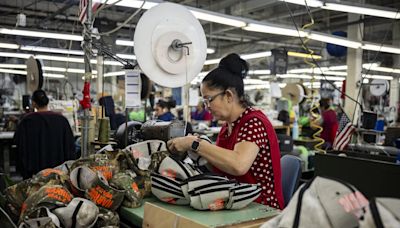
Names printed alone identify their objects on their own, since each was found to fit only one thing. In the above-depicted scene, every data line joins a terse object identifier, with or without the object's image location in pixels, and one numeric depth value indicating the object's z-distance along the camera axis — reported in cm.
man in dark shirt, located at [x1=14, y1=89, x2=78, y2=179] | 392
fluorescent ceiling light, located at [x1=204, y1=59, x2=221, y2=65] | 1000
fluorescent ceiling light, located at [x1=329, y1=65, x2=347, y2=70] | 1186
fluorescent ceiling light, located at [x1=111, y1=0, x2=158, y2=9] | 427
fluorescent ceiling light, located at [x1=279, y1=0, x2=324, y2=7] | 430
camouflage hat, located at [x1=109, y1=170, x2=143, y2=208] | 159
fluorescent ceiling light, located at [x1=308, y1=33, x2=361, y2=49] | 660
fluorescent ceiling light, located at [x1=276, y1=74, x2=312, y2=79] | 1455
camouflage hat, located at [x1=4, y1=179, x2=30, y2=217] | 159
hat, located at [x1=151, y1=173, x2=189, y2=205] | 150
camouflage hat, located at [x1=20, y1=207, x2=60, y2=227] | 131
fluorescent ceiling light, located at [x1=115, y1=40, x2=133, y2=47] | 777
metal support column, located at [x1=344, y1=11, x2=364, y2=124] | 915
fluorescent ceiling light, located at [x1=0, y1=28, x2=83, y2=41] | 664
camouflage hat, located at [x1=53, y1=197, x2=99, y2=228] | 136
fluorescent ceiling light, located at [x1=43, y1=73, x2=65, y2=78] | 1378
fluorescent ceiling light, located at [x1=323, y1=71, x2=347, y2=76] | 1379
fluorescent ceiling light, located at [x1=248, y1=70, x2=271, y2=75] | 1500
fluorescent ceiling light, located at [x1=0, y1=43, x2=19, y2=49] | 862
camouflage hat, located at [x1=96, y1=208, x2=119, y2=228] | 146
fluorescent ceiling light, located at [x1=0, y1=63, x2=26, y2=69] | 1154
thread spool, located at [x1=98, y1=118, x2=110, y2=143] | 229
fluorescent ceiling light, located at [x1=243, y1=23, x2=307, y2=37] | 562
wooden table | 130
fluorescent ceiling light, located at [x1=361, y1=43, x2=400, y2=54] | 766
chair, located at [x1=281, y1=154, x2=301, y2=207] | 226
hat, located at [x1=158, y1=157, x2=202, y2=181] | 159
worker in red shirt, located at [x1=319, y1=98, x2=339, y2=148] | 659
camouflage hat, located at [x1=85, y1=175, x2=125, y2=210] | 150
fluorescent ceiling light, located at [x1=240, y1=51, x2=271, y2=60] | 856
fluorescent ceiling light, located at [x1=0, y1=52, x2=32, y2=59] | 994
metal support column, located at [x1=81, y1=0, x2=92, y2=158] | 211
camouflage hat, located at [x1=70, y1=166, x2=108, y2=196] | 156
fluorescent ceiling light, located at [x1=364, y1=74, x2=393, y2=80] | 1174
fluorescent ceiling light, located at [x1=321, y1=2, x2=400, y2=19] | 462
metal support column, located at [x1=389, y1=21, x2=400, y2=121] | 981
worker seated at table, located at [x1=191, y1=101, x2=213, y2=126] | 934
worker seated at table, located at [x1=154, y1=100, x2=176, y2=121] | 566
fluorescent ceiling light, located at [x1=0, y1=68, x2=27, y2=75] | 1217
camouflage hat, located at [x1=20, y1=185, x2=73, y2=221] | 137
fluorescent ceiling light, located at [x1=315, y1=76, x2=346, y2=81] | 1475
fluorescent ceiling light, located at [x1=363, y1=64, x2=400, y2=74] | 1035
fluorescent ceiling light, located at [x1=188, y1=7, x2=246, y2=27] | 494
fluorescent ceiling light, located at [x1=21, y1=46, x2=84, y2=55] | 923
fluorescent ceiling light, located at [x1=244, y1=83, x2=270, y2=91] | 1693
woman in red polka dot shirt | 169
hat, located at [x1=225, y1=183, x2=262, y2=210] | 144
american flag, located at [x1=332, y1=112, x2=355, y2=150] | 428
